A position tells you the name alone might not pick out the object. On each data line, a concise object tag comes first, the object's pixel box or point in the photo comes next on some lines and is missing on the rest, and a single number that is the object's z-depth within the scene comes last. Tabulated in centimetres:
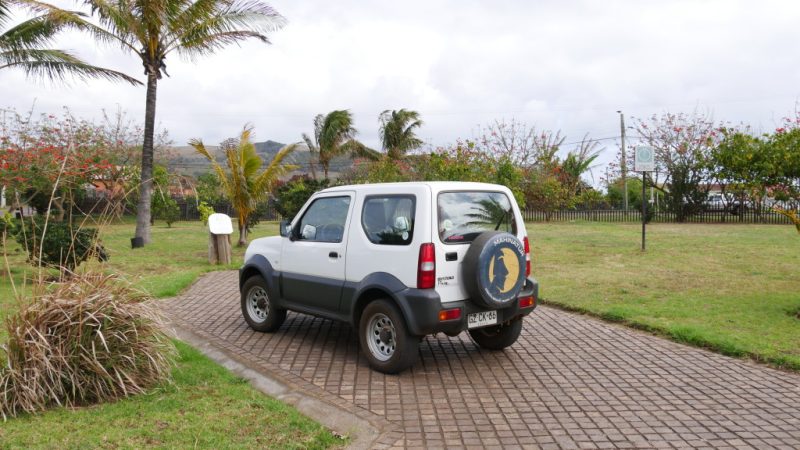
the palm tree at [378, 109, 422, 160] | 3972
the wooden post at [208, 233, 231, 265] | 1425
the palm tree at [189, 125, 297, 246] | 1705
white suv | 539
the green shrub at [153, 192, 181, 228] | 2781
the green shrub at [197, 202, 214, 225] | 2084
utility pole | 3274
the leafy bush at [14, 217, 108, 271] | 1019
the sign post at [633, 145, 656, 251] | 1464
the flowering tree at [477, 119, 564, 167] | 3328
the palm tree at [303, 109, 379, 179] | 3775
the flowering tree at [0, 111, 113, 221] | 1177
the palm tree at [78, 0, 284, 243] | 1670
